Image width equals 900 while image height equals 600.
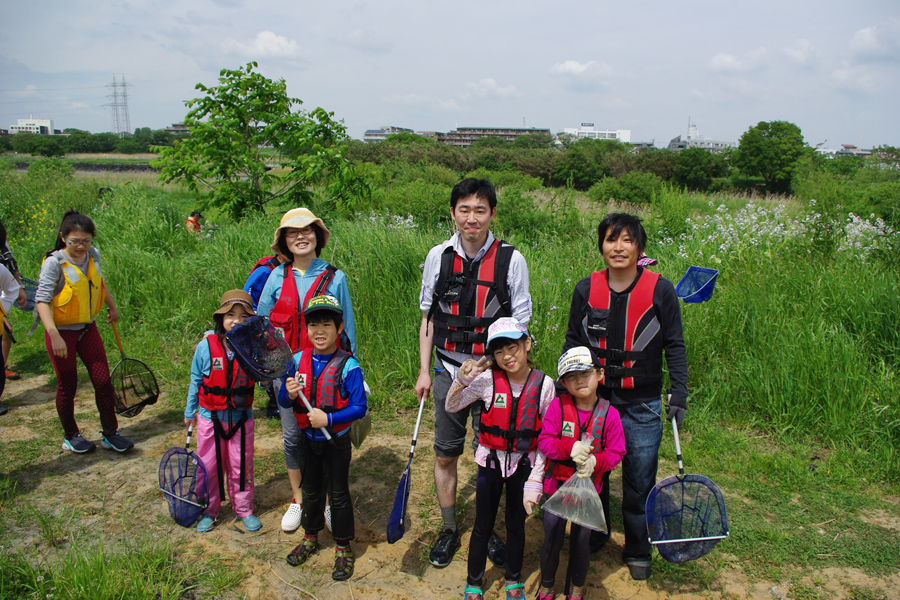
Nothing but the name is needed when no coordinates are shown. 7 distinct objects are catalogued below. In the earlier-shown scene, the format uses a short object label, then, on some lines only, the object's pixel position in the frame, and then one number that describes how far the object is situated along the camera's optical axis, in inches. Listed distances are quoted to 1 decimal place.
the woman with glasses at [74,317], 165.0
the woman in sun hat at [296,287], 135.9
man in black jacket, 115.6
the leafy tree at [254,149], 347.3
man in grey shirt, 119.9
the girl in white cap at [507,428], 108.8
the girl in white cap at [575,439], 106.4
